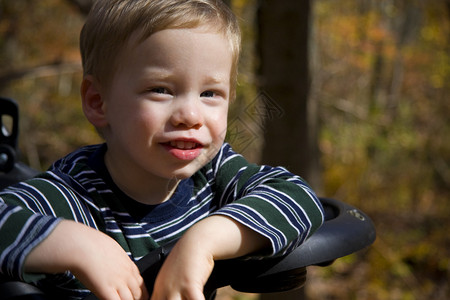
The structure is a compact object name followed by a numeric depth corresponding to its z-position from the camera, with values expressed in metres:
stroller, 1.14
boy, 1.13
